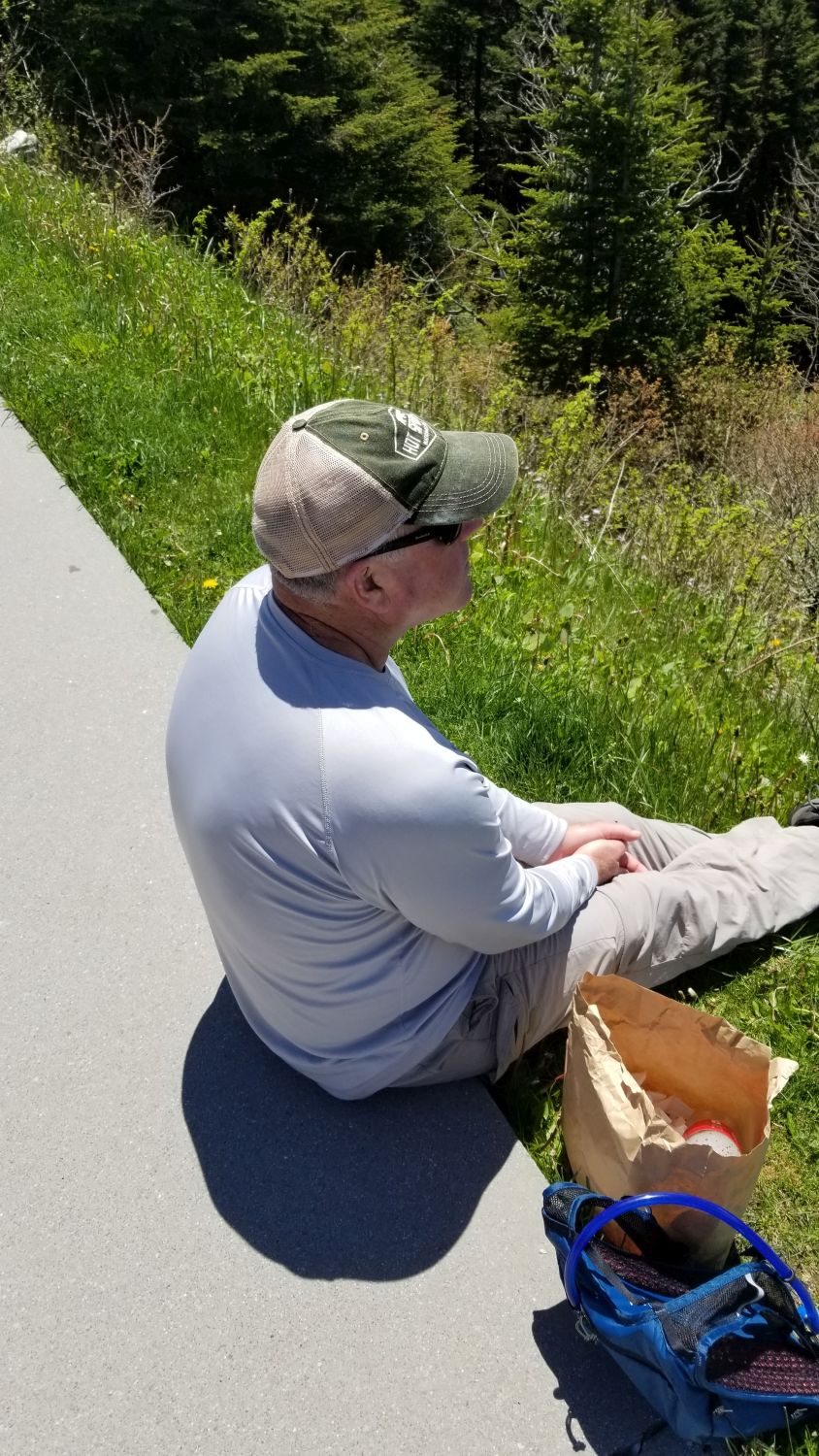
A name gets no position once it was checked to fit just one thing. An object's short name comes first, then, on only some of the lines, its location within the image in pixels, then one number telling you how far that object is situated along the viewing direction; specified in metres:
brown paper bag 1.82
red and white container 2.00
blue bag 1.60
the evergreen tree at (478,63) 31.38
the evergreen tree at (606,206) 17.16
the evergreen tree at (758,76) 29.70
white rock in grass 9.86
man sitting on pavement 1.72
